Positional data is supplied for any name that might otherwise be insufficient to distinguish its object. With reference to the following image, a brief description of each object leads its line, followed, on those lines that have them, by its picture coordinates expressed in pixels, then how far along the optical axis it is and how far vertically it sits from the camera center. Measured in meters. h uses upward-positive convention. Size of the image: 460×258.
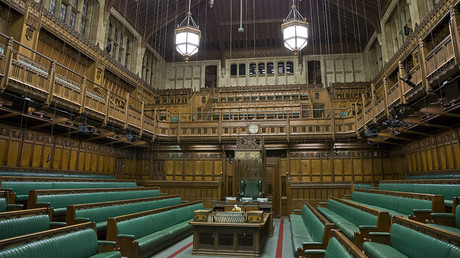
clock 13.16 +2.30
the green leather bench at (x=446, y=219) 3.68 -0.57
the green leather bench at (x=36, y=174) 7.61 -0.04
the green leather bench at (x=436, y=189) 4.65 -0.24
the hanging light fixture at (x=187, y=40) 6.98 +3.48
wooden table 4.98 -1.19
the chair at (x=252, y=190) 9.82 -0.52
